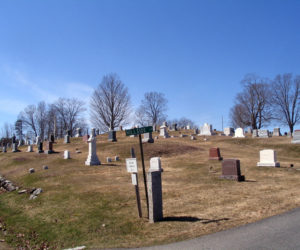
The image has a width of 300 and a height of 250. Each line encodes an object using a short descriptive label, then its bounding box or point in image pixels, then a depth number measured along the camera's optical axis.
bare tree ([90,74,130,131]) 56.56
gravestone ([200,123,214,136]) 40.58
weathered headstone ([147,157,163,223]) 7.31
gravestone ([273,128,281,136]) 38.72
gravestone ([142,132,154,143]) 26.97
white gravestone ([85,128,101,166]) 18.81
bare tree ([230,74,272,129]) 53.50
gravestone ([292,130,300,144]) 26.62
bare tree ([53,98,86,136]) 71.19
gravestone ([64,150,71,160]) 21.31
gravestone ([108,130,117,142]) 32.03
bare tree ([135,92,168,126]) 75.66
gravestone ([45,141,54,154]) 25.62
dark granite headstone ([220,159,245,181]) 12.42
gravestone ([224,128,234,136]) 40.84
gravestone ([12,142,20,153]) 31.67
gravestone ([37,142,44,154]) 26.79
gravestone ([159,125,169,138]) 36.23
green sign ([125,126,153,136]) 7.69
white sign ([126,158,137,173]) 7.77
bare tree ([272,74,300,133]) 50.00
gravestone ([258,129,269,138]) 35.86
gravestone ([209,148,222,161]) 18.80
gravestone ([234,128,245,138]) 35.69
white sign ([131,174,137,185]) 7.78
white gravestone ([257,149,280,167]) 15.51
